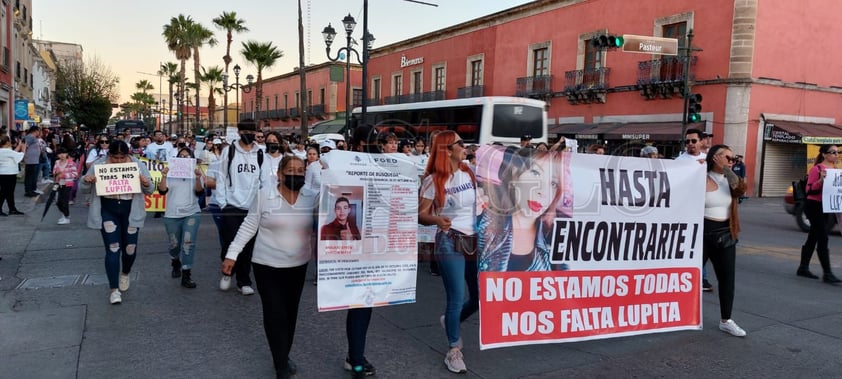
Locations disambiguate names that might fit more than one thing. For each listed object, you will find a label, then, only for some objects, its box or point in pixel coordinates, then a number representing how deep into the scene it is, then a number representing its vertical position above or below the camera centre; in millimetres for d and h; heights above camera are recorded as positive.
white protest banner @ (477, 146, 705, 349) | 4172 -720
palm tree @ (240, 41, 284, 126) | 44375 +6602
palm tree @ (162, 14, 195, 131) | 51688 +8934
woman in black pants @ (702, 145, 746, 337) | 5078 -586
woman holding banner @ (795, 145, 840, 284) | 7137 -719
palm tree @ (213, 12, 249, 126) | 43744 +8706
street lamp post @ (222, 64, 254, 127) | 34844 +3656
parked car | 12062 -1113
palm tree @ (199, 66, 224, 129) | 60500 +6408
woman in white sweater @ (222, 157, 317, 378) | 3713 -671
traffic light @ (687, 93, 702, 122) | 15227 +1240
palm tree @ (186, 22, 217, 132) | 49844 +8823
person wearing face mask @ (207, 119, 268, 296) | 6008 -459
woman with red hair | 4051 -481
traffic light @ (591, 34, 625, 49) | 14461 +2736
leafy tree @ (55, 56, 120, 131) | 38688 +2678
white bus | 17609 +907
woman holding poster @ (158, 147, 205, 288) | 6348 -825
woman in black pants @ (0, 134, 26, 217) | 11172 -749
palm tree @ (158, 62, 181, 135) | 73475 +8567
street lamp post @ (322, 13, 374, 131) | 18812 +3568
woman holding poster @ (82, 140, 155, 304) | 5602 -814
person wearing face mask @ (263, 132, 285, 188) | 6234 -84
